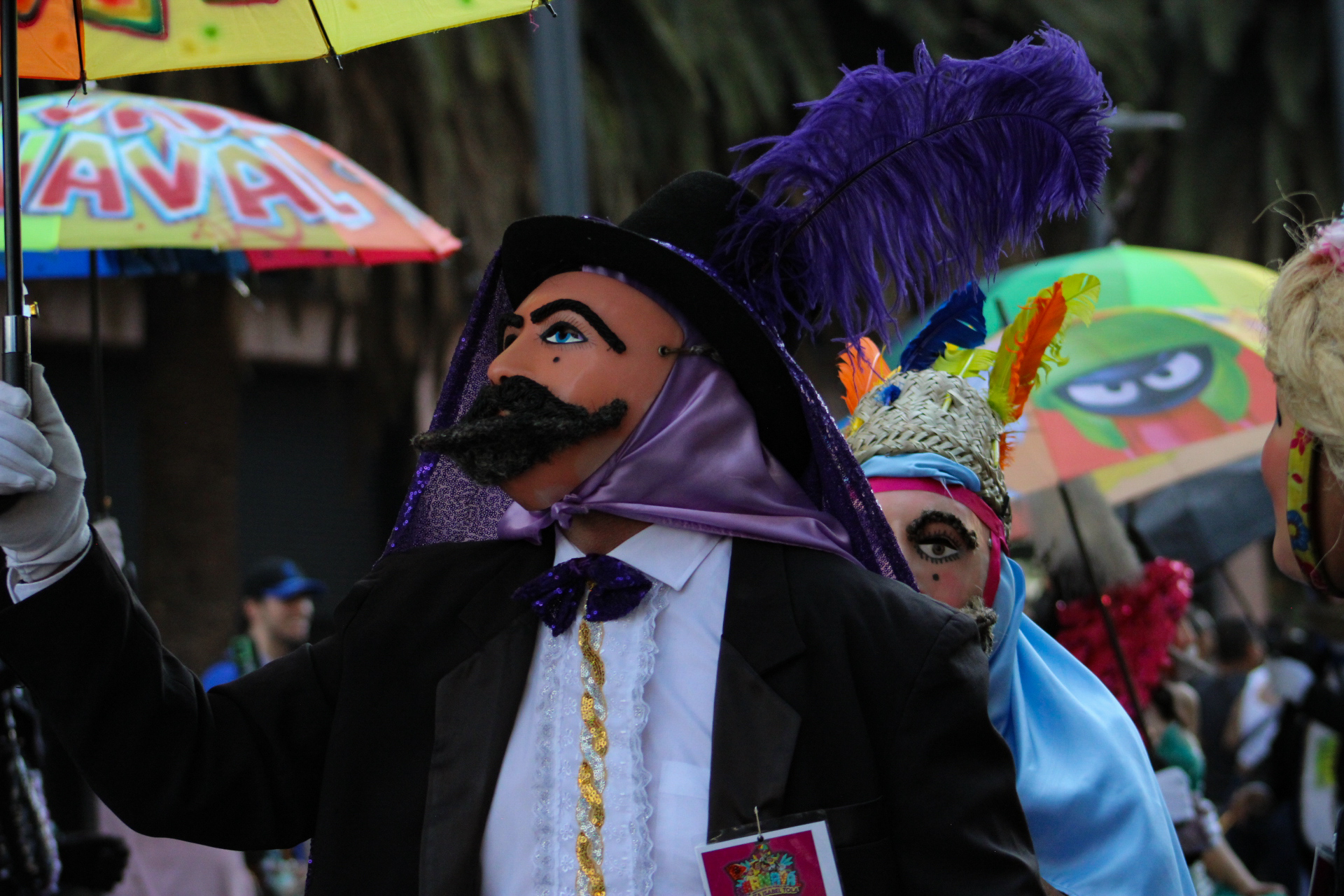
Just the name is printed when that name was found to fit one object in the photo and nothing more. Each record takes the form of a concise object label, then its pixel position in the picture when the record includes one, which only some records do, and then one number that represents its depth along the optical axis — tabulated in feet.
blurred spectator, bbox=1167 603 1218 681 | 35.76
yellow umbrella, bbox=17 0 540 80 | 16.19
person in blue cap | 39.42
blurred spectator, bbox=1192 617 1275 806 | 48.32
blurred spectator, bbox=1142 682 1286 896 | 28.66
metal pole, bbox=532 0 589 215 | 32.42
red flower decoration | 29.27
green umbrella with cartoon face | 27.96
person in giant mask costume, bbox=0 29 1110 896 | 13.08
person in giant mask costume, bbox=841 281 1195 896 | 17.31
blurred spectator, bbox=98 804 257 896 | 29.81
